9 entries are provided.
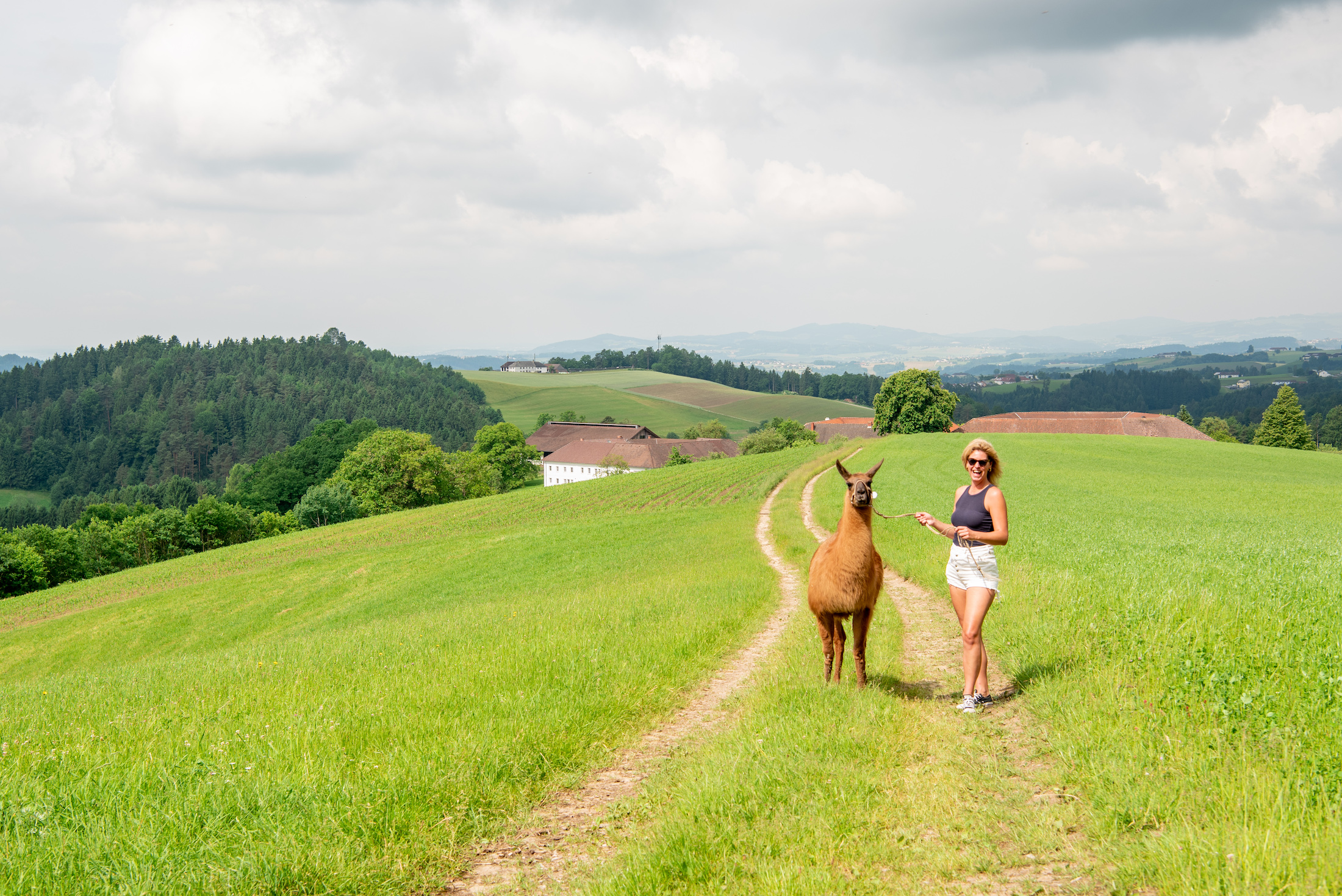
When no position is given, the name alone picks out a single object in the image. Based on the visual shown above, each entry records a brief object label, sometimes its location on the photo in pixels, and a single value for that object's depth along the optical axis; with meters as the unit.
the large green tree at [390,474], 90.56
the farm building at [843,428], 124.94
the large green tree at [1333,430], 151.32
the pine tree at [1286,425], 96.00
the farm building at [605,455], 122.50
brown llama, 8.41
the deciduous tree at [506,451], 120.50
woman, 7.93
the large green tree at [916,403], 99.19
